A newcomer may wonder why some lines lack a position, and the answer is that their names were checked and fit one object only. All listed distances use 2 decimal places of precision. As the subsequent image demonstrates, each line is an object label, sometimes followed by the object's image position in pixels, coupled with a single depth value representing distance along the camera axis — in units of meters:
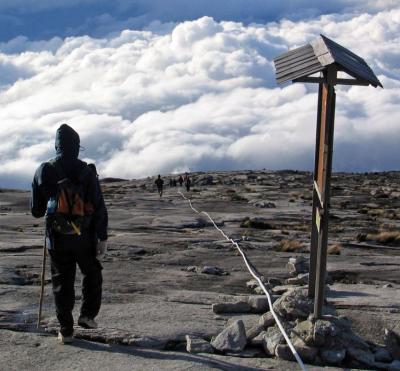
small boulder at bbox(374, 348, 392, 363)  7.32
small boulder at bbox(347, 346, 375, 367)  7.03
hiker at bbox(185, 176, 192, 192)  56.53
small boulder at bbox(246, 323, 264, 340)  7.72
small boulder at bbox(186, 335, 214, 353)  7.27
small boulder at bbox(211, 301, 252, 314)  9.06
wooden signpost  7.50
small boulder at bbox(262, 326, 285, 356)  7.23
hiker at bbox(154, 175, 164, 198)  48.19
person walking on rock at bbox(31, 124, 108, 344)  7.14
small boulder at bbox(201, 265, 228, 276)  13.23
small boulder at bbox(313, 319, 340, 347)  7.11
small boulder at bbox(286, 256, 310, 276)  13.27
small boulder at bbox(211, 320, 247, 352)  7.26
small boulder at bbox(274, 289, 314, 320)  8.08
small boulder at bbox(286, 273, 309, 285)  11.90
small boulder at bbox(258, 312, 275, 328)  7.94
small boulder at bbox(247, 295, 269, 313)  9.05
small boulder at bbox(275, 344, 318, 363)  7.03
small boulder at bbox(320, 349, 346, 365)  6.98
